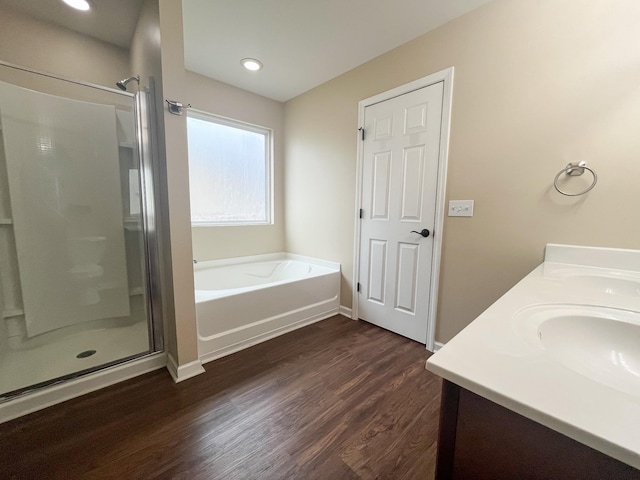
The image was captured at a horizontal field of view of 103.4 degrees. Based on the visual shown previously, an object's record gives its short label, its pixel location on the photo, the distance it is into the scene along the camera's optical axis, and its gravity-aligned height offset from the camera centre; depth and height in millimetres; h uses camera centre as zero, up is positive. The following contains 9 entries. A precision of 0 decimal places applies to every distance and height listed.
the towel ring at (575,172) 1292 +236
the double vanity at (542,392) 352 -292
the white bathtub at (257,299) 1841 -758
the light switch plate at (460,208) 1730 +45
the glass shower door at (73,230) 1694 -173
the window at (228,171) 2645 +443
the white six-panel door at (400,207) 1907 +52
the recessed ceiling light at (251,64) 2229 +1318
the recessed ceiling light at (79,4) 1752 +1422
